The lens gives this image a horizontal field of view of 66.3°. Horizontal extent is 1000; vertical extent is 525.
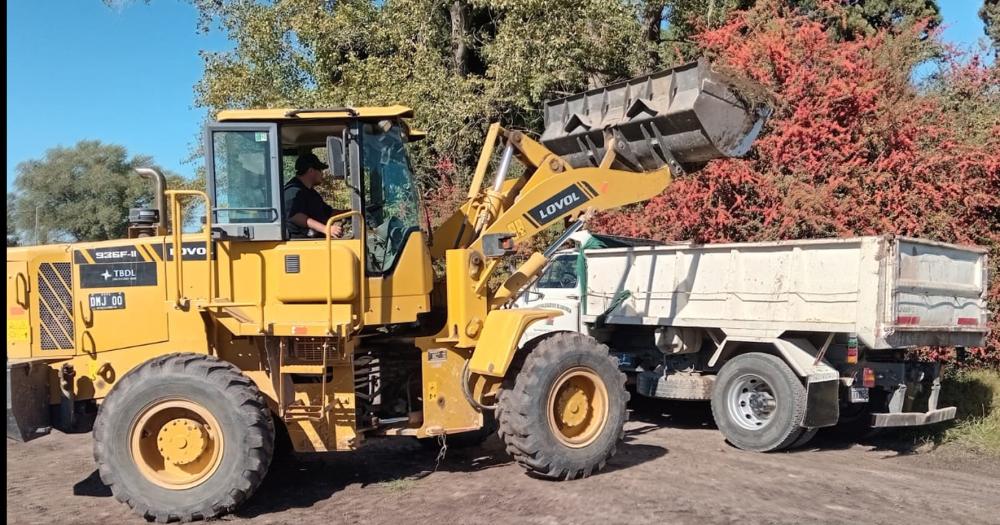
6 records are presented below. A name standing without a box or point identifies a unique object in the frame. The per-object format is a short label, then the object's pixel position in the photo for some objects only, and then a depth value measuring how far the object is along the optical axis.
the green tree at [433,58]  15.10
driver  5.86
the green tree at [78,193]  33.34
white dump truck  6.96
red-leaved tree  10.55
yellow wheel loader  5.29
